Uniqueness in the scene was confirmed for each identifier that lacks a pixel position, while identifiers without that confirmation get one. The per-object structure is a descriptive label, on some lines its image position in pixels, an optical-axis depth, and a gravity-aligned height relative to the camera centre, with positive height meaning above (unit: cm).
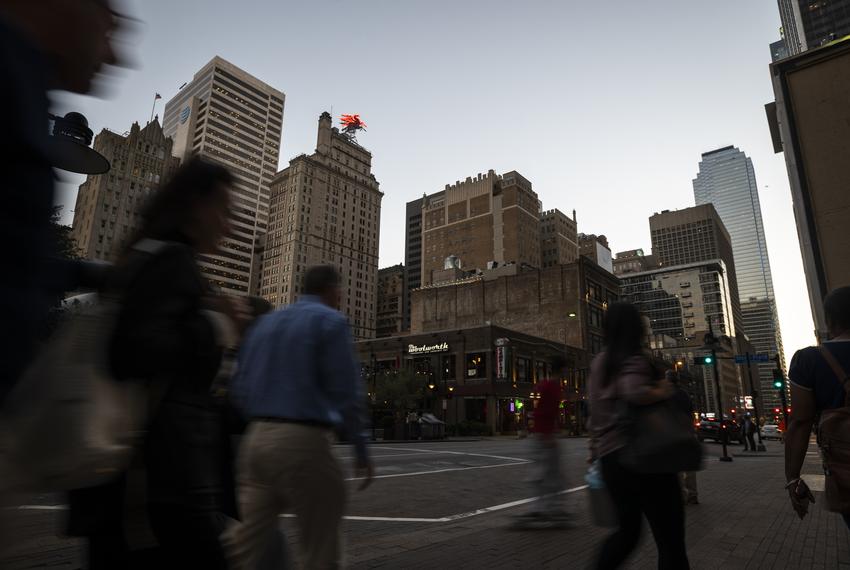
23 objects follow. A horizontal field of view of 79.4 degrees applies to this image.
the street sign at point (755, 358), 2724 +284
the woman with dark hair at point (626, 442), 292 -20
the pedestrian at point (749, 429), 2538 -85
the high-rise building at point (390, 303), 15425 +3189
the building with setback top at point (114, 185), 10400 +4536
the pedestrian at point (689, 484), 711 -114
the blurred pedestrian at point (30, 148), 113 +57
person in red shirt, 667 -47
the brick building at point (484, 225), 11094 +4073
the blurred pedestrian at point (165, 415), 152 -2
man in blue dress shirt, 252 -8
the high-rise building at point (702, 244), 18800 +6144
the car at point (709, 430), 3185 -113
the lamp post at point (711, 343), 2345 +308
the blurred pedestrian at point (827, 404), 287 +5
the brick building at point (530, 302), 6656 +1465
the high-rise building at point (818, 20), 9543 +7396
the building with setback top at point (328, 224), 13338 +4927
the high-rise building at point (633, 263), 17525 +5046
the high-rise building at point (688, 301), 14525 +3170
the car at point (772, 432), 5281 -208
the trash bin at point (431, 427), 3497 -118
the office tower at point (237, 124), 16238 +9150
